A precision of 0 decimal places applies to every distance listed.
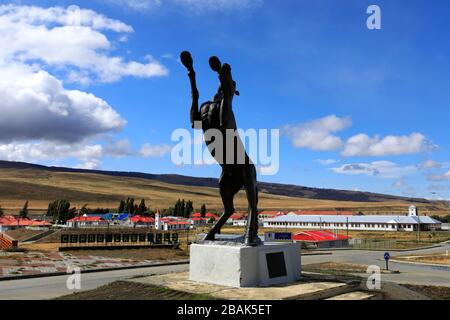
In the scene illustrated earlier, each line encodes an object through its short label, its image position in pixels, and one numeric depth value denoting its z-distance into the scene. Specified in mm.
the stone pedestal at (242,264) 11555
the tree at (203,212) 112675
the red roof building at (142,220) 85094
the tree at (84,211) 103412
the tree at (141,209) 109988
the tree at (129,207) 111375
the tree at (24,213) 94506
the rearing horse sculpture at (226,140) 12289
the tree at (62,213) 88812
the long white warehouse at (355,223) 94062
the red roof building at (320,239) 55588
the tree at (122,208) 113312
